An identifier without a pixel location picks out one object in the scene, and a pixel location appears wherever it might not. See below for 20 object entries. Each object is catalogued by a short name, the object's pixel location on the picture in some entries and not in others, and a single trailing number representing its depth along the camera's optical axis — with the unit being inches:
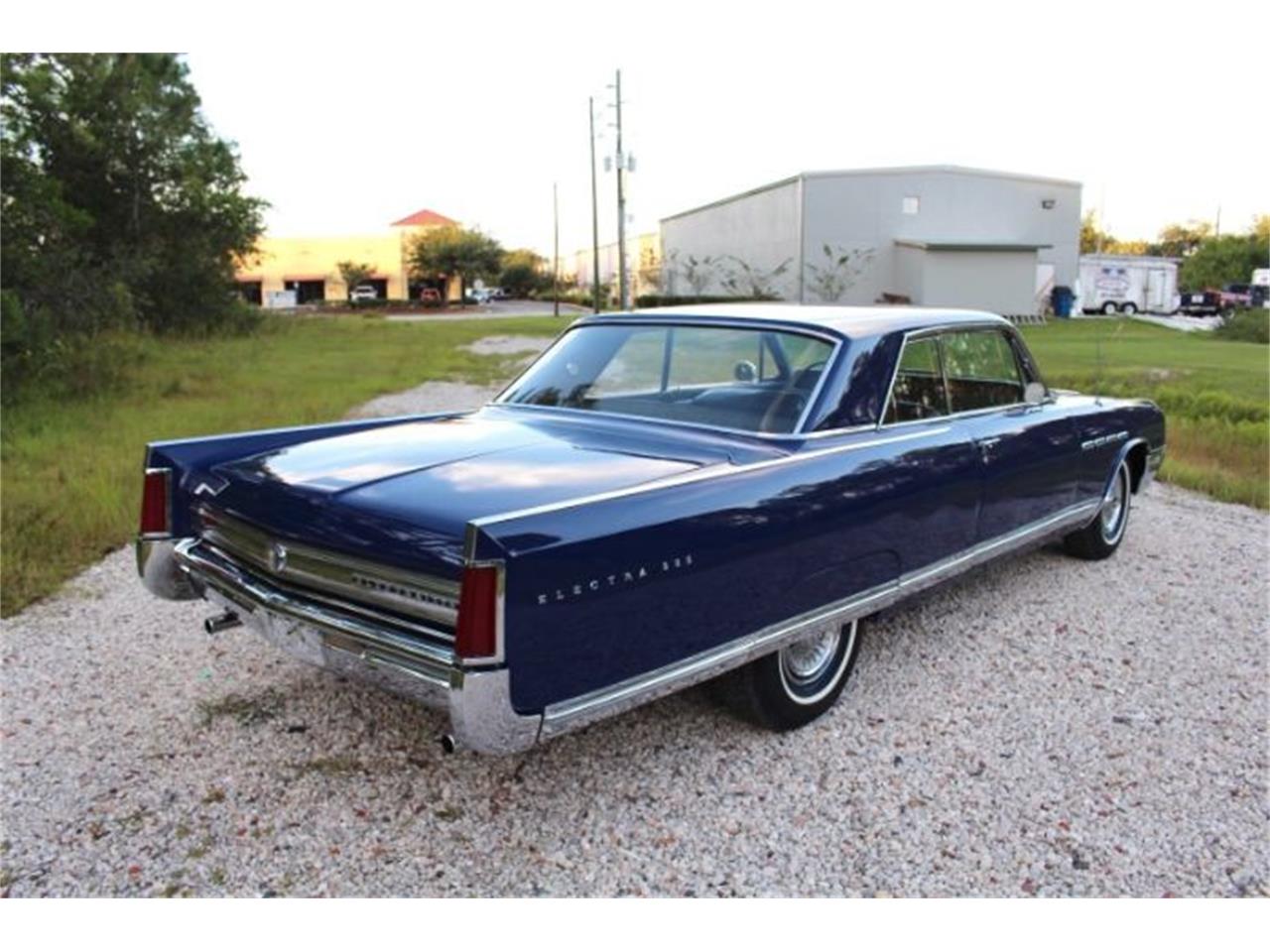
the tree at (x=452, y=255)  2620.6
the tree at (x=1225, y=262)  2299.5
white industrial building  1380.4
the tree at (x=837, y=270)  1411.2
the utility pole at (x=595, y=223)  1435.8
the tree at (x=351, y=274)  2612.0
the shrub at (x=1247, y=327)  1047.6
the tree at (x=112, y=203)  506.9
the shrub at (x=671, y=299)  1603.1
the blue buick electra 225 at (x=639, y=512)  97.7
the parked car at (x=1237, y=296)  1675.7
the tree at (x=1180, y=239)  3174.2
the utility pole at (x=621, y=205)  1066.1
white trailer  1568.7
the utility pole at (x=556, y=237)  2398.6
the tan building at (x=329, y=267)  2650.1
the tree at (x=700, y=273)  1750.7
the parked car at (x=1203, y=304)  1715.1
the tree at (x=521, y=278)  3090.6
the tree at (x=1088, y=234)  2586.1
